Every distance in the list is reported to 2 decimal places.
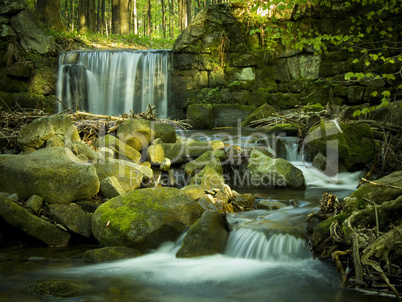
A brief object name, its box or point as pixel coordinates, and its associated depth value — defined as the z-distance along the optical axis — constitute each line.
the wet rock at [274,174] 7.64
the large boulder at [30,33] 14.82
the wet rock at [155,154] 8.38
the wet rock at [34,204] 5.52
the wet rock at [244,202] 6.35
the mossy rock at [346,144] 8.31
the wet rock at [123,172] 6.93
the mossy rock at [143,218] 5.02
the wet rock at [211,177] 7.05
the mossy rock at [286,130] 10.09
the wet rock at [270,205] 6.23
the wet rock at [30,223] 5.18
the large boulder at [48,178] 5.80
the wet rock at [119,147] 8.18
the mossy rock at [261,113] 12.52
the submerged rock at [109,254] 4.72
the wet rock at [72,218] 5.46
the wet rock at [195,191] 6.43
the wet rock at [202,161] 7.93
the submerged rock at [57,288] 3.67
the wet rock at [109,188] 6.47
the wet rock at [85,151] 7.52
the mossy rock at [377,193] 4.30
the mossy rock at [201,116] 13.53
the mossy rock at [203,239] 4.82
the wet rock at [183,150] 8.51
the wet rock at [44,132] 7.79
